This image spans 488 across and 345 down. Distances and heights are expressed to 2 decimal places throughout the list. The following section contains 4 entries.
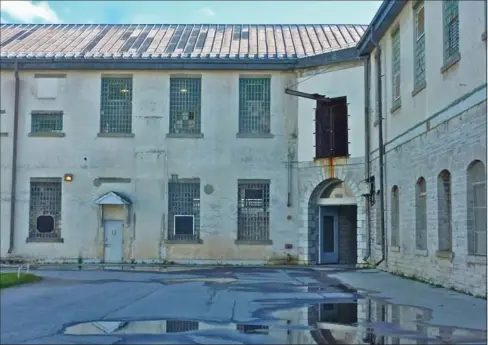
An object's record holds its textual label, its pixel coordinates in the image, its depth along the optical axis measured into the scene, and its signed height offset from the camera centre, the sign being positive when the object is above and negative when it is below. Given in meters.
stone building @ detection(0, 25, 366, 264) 24.91 +2.36
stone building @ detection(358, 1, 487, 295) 12.57 +1.98
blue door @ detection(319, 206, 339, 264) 24.98 -0.51
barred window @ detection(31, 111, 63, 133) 25.58 +3.83
